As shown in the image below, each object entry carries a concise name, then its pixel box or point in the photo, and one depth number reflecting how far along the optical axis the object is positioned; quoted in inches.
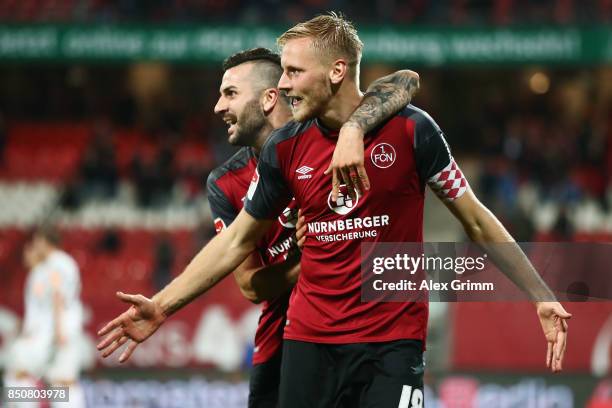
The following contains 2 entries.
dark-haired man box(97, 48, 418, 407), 391.9
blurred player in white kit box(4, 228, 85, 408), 796.0
